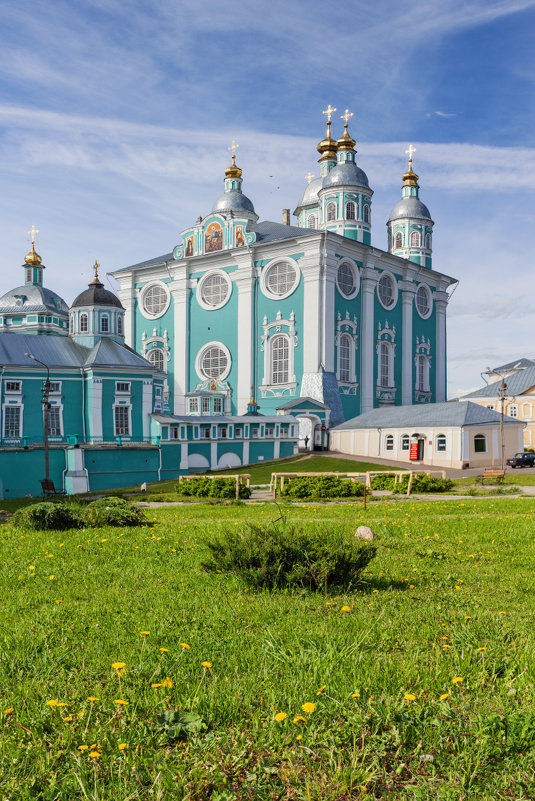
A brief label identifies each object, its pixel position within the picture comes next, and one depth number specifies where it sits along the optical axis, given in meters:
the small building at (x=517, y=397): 61.38
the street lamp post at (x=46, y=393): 33.74
